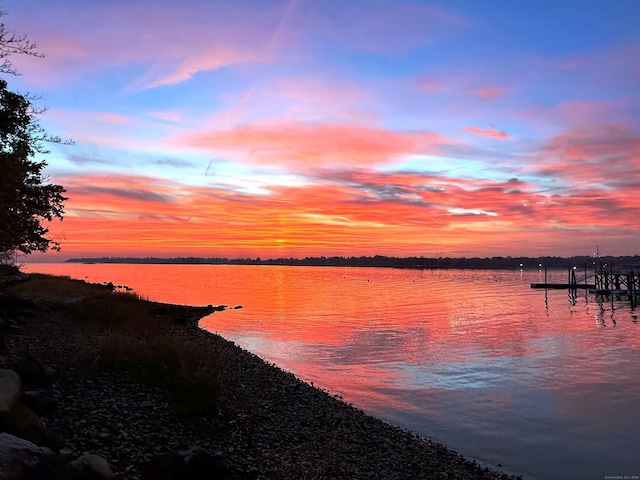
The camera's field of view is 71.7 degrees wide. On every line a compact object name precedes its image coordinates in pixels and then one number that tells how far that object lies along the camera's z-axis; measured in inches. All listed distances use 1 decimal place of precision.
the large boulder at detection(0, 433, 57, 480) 263.6
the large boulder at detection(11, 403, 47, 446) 320.8
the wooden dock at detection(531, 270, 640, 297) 3152.1
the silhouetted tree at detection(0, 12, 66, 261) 621.6
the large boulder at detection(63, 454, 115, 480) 282.0
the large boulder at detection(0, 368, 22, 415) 339.0
